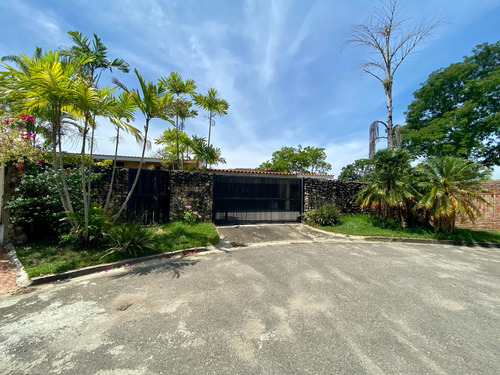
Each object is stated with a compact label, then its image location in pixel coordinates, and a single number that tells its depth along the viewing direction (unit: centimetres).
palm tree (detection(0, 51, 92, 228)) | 370
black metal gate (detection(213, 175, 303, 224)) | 875
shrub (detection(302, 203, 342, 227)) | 900
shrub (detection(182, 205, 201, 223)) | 741
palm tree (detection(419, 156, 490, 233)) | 754
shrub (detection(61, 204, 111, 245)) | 479
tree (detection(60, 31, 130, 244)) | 422
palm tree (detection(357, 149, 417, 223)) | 832
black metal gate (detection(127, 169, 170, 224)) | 695
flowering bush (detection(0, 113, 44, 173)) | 492
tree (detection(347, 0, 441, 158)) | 1112
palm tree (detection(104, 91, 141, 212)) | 473
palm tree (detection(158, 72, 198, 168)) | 815
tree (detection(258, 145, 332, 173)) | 2909
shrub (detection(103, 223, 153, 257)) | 463
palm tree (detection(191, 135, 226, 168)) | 1025
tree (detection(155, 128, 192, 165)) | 1014
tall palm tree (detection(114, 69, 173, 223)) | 509
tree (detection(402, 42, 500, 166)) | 1359
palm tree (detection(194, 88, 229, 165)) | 1019
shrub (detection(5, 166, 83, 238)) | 495
